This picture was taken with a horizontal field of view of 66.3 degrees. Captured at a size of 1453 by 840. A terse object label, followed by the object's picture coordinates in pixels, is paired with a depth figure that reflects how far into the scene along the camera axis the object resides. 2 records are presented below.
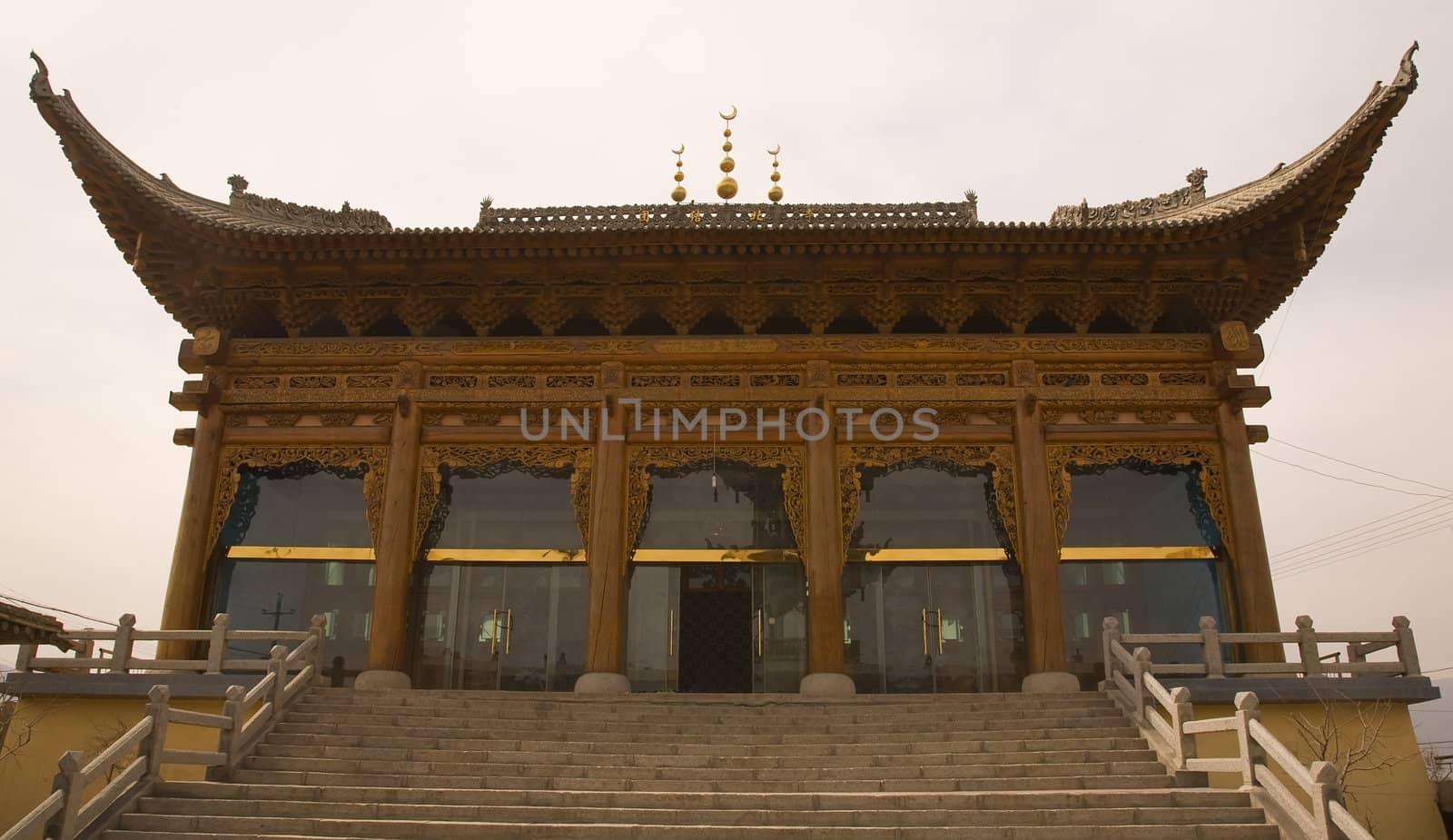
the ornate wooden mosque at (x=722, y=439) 13.81
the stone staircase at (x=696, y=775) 8.59
